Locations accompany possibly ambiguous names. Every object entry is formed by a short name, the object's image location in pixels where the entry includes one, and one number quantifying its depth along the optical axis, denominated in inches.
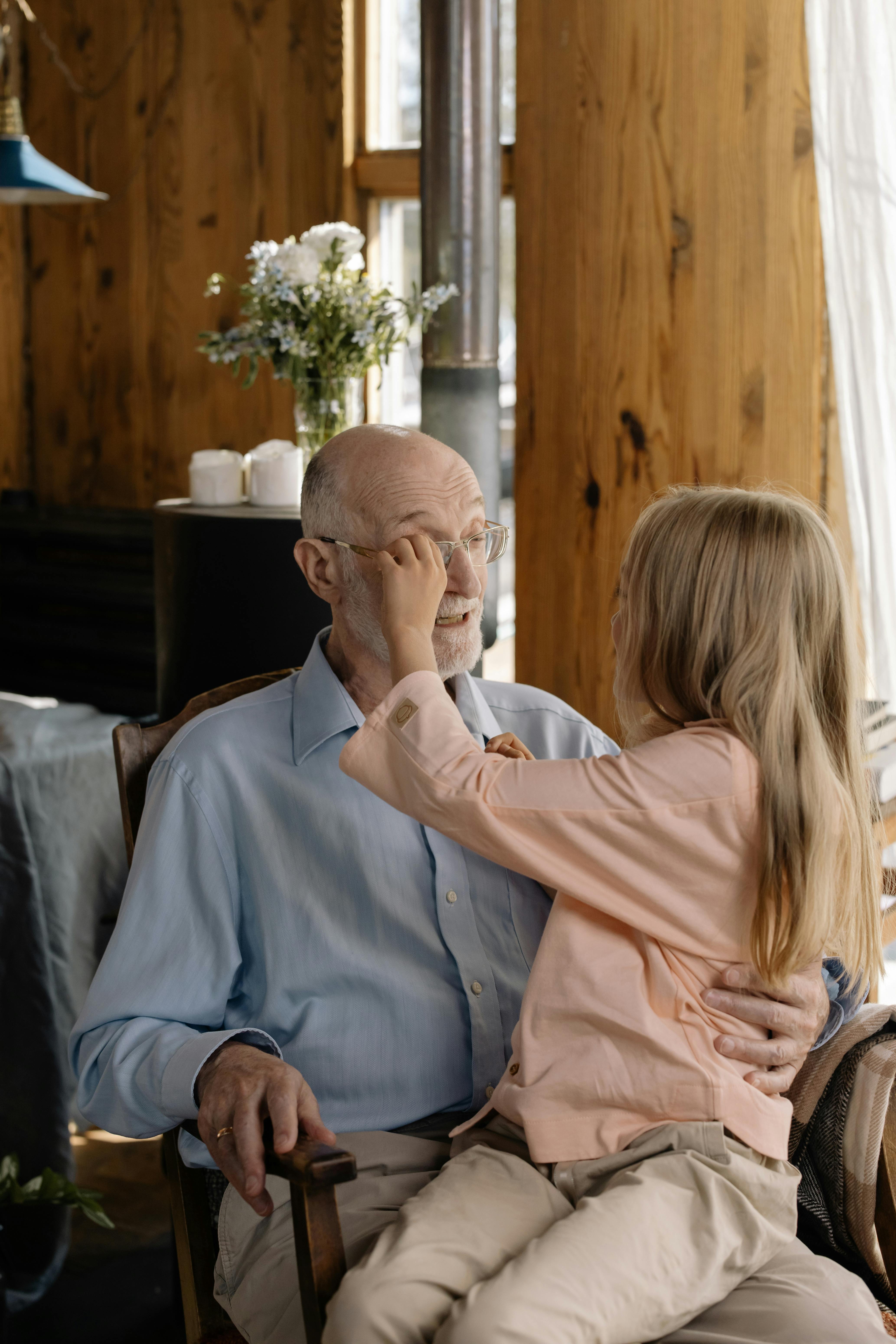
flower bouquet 102.5
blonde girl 46.9
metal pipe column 110.2
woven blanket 54.9
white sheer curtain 93.0
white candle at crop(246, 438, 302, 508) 104.7
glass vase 105.6
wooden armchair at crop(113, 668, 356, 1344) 45.3
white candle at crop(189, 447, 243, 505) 107.3
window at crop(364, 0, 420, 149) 143.7
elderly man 52.3
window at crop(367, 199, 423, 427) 146.9
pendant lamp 125.3
